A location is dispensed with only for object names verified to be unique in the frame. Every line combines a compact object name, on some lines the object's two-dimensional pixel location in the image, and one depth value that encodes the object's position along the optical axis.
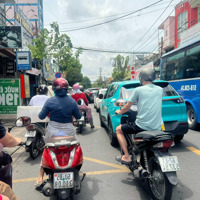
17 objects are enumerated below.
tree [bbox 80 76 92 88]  88.06
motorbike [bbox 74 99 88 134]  6.66
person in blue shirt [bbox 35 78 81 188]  2.80
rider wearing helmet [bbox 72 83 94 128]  7.15
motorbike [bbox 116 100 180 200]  2.35
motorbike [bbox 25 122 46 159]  4.26
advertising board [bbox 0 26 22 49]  9.25
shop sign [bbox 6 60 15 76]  11.47
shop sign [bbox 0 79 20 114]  9.37
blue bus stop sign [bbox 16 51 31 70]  10.17
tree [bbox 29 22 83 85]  13.69
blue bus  6.60
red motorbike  2.35
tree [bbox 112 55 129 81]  42.09
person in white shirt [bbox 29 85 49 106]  4.57
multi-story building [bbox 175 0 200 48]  14.70
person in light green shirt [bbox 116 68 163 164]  2.83
